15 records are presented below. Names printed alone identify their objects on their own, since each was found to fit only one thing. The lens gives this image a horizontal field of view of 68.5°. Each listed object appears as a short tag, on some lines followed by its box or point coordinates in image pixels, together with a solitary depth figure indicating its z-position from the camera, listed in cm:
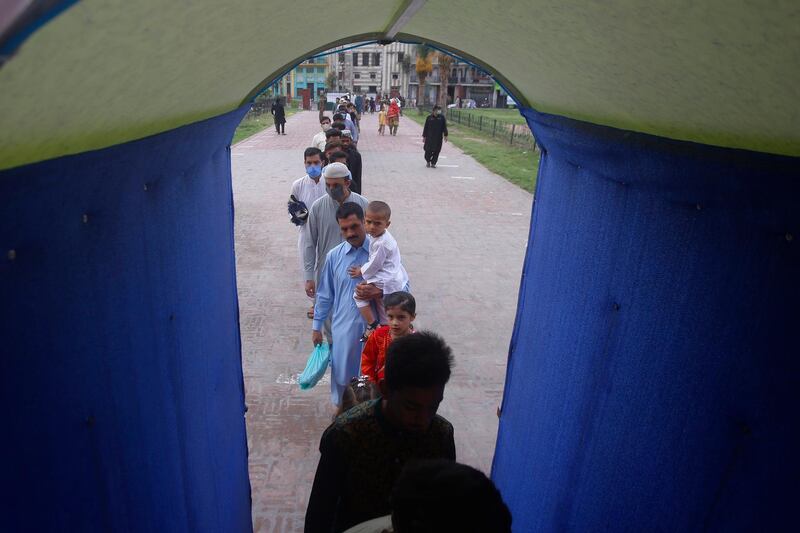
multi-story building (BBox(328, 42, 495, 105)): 7725
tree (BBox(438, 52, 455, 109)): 4232
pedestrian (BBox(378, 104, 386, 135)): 2981
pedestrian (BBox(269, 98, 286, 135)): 2825
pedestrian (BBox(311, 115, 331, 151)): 998
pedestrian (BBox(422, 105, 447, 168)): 1778
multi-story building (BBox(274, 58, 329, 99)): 8331
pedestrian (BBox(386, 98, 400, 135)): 2946
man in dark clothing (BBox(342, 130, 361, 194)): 800
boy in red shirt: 340
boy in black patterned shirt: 200
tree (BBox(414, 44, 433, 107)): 4638
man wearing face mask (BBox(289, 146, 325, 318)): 614
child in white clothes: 394
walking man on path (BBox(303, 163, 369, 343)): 482
